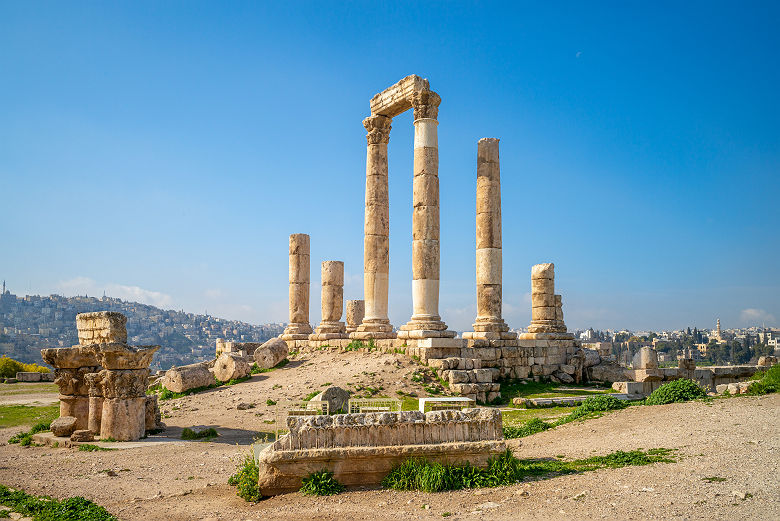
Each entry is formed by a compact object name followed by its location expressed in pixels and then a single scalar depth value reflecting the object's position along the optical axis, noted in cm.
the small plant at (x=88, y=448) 1261
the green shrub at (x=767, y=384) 1541
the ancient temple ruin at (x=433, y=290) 2266
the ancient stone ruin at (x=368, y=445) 801
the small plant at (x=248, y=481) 808
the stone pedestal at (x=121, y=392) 1355
